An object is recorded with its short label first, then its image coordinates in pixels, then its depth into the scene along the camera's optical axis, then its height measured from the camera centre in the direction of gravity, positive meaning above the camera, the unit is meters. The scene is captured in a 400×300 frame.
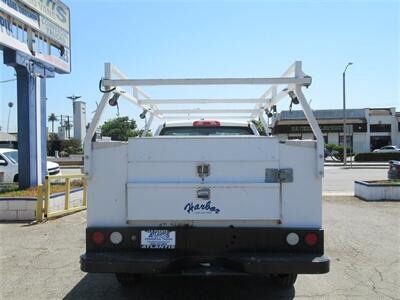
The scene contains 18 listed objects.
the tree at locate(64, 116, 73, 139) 106.10 +5.77
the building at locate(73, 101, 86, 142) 62.47 +4.13
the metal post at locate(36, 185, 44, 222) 10.07 -1.18
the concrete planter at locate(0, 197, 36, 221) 10.34 -1.27
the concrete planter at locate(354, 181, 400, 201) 13.43 -1.23
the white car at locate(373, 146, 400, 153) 53.71 -0.09
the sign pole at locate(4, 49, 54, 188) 13.03 +0.80
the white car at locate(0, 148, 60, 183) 17.30 -0.71
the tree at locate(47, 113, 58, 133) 142.25 +9.43
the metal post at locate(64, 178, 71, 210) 10.97 -0.99
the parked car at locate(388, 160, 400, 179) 16.42 -0.76
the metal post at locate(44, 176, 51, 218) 10.16 -1.10
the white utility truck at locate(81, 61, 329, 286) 4.54 -0.49
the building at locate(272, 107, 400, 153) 63.66 +2.87
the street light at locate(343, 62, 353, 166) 36.68 +4.57
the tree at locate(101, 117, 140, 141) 64.20 +3.46
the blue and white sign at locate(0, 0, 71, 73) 12.27 +3.45
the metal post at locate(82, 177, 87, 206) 12.09 -1.23
